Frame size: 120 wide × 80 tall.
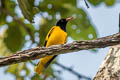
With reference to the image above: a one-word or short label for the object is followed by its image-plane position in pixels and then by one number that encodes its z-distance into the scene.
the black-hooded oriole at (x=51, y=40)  8.69
